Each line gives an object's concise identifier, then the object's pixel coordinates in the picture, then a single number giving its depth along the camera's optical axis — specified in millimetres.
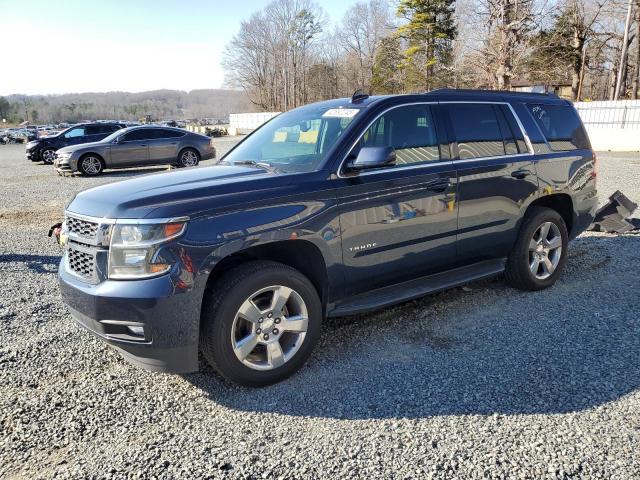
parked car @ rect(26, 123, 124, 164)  20125
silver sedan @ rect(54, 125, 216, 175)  16188
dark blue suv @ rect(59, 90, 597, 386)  3021
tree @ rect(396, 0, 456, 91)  50000
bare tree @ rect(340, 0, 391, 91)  72750
